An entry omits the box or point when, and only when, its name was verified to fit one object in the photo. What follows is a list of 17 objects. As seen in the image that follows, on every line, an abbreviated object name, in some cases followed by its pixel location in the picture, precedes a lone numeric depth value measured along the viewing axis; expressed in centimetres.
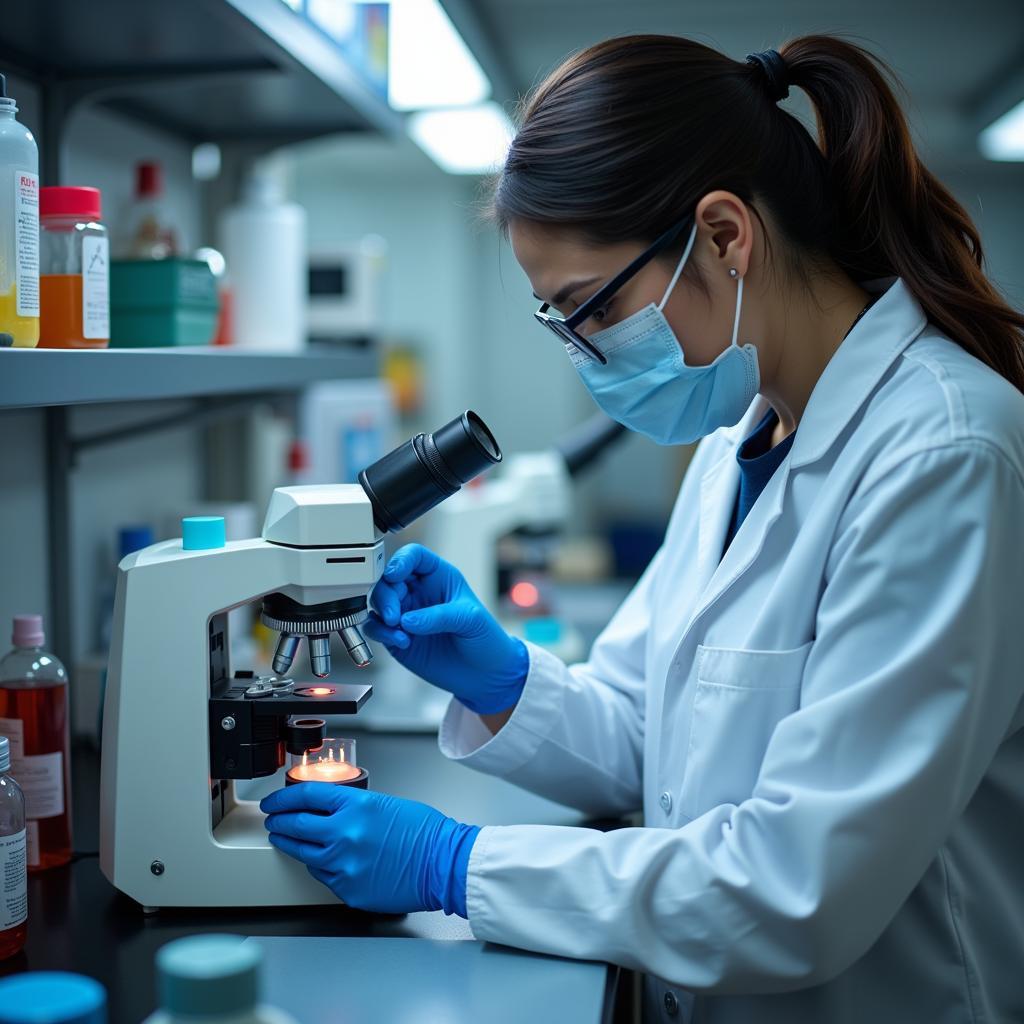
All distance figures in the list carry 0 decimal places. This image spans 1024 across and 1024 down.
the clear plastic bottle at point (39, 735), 117
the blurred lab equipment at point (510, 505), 220
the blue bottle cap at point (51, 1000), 66
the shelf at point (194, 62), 125
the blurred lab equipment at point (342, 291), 262
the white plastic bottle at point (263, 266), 193
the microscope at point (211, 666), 104
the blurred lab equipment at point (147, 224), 166
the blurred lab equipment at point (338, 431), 237
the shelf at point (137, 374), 89
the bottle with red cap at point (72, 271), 114
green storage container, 140
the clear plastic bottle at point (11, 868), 96
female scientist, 87
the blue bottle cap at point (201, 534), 107
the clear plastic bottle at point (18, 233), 98
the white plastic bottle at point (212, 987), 62
